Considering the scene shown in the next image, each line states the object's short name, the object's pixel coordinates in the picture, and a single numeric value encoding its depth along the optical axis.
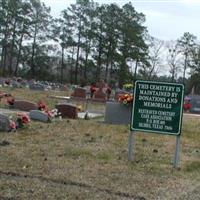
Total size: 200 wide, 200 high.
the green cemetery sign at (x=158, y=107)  9.34
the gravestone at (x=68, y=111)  17.97
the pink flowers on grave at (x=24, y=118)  12.61
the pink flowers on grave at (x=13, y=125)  12.08
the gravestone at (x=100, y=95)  31.33
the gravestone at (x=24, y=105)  18.79
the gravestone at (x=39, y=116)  14.74
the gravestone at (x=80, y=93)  30.41
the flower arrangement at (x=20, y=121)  12.56
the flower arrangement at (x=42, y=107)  17.42
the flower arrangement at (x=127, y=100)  17.21
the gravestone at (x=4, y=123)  11.77
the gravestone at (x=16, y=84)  46.81
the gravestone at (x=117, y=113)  17.34
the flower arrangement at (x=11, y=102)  19.61
